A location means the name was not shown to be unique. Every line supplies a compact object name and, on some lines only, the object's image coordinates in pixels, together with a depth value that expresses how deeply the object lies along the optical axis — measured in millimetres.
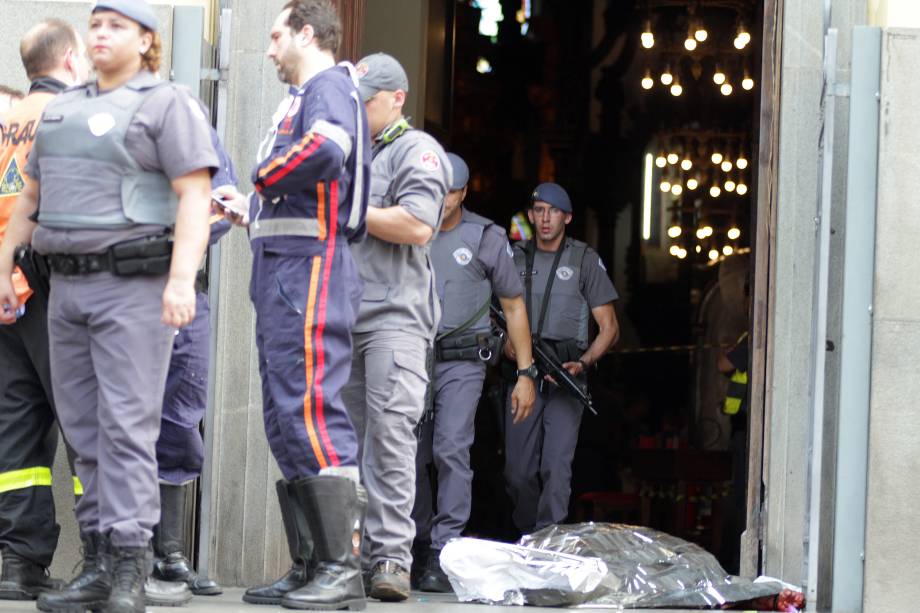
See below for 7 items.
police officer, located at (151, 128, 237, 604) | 12797
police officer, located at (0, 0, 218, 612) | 10672
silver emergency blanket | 13445
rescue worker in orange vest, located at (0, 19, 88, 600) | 12406
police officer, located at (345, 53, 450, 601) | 12891
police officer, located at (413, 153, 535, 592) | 15844
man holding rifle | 19047
